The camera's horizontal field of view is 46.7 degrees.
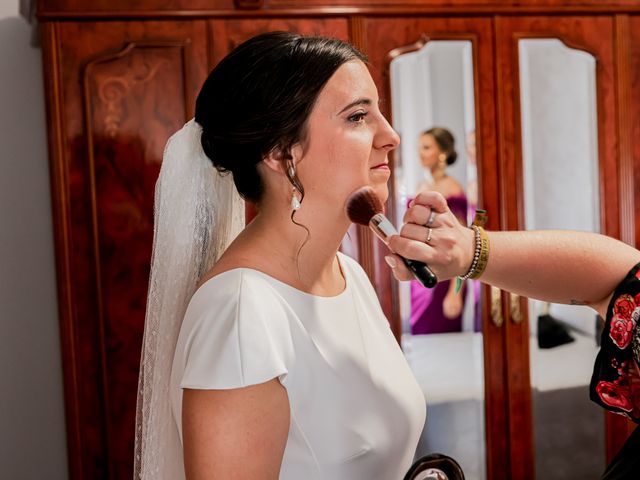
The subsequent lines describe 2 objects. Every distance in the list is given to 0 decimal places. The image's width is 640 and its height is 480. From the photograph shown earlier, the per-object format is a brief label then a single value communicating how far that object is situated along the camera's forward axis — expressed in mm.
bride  1117
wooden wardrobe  2334
